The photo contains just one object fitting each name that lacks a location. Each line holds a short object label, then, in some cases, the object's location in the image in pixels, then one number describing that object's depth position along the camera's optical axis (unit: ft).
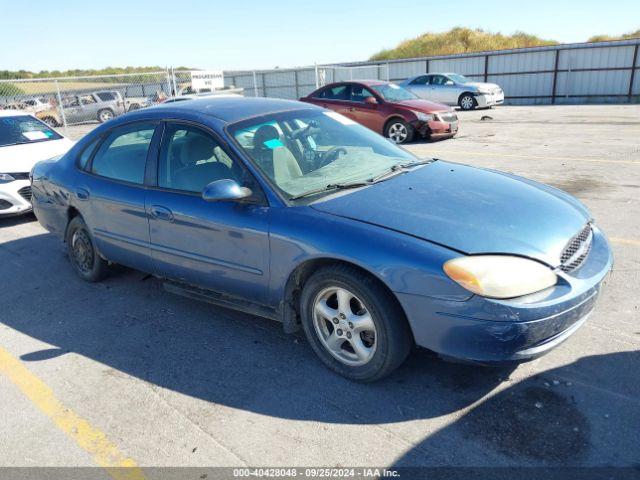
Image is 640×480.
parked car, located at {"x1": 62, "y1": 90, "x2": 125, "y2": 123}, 66.76
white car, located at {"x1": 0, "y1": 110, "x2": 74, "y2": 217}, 23.07
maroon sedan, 40.19
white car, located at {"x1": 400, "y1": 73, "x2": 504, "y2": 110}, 67.15
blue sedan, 8.64
